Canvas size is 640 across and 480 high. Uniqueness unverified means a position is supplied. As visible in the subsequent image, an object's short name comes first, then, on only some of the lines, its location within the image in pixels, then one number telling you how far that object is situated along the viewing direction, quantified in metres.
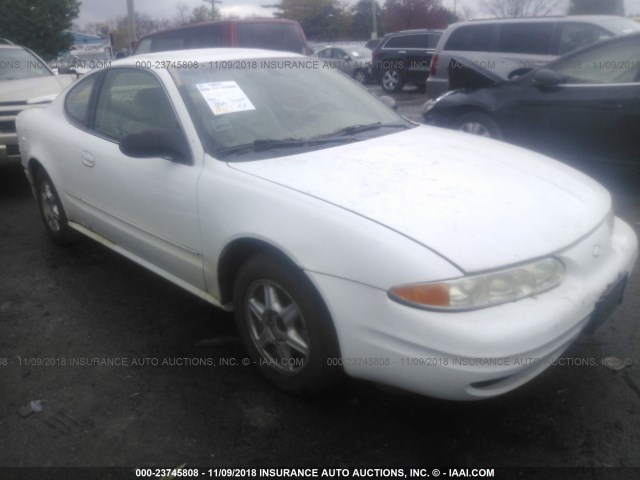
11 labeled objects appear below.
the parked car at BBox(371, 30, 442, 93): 16.66
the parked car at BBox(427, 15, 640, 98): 8.23
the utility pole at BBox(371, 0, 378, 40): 35.56
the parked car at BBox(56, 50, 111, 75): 23.24
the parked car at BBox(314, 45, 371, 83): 20.52
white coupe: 2.15
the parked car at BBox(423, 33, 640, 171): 5.08
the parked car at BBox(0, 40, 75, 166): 6.39
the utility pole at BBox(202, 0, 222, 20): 53.25
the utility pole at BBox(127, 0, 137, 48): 22.07
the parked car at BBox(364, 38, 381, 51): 30.80
